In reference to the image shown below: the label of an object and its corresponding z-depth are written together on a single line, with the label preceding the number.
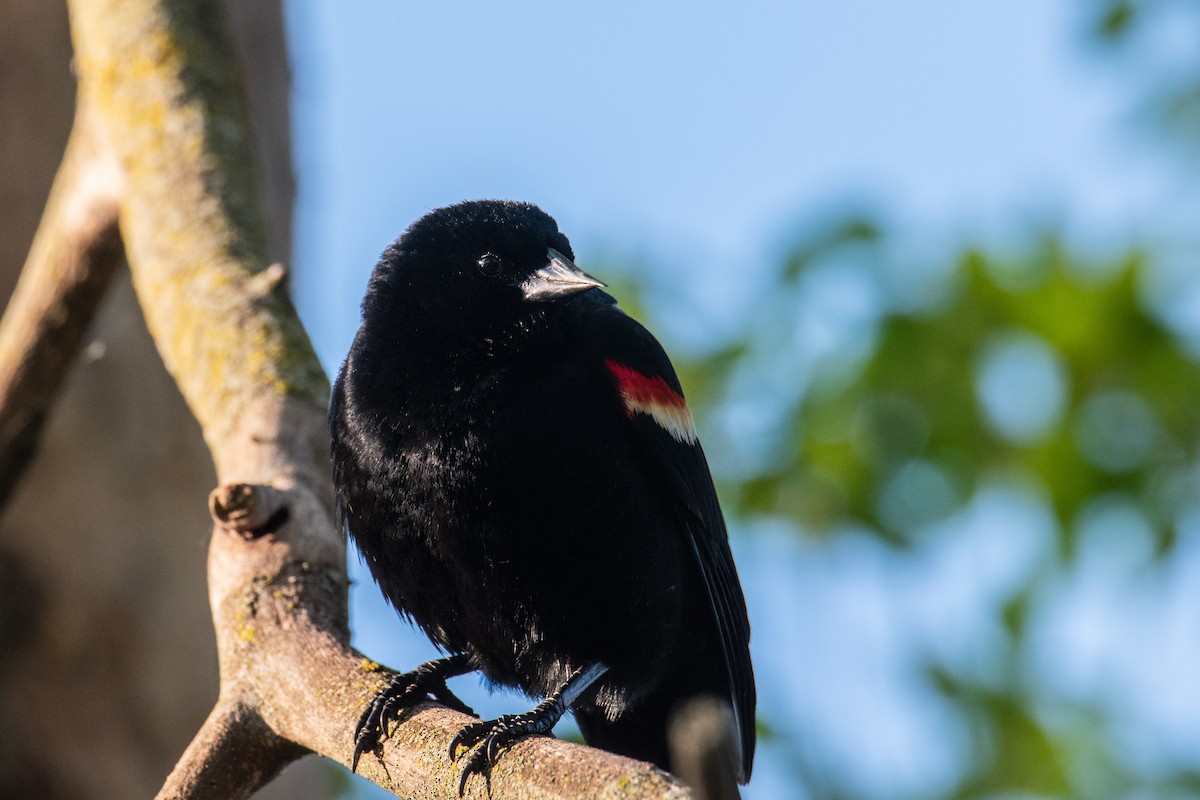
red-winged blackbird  6.36
